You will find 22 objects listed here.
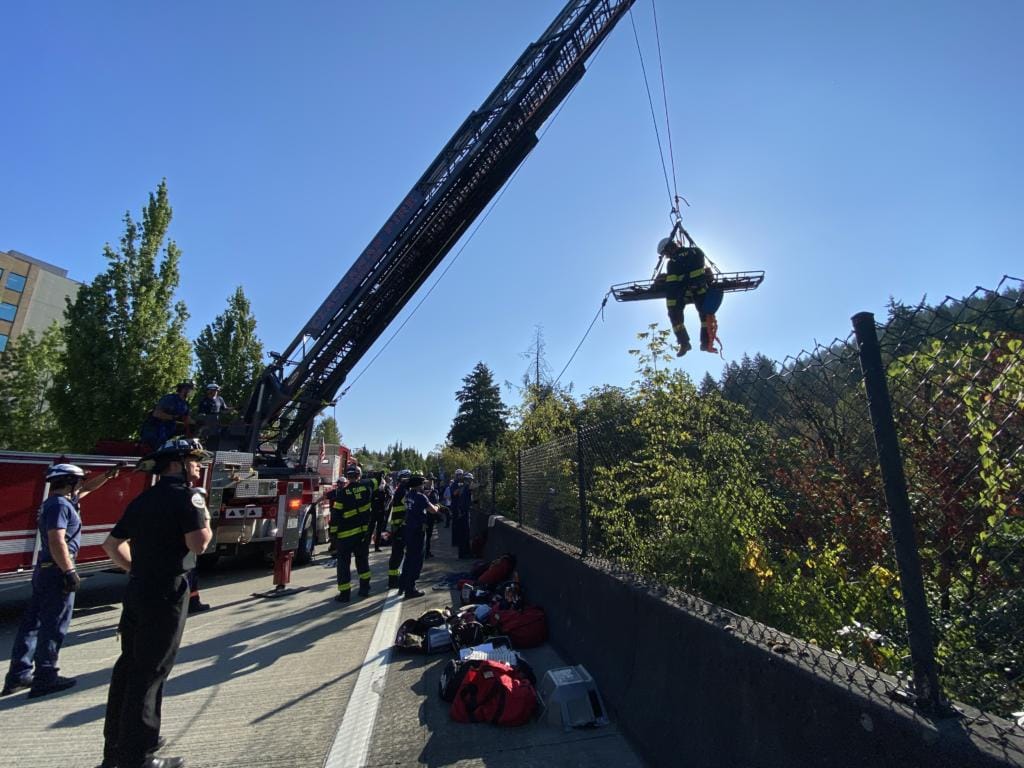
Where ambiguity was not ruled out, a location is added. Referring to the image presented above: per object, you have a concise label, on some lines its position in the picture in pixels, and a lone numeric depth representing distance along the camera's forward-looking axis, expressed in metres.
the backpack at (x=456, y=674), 4.10
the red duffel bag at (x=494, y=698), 3.74
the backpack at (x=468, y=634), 5.26
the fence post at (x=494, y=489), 12.59
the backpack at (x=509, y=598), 6.17
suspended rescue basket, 7.54
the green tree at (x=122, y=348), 13.56
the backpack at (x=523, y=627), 5.35
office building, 52.78
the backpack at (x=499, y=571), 7.34
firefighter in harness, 7.39
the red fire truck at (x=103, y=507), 6.04
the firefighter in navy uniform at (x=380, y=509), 11.46
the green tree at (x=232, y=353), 22.44
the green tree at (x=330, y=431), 53.28
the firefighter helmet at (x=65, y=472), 4.93
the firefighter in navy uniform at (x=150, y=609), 3.15
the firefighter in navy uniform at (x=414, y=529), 7.72
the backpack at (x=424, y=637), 5.34
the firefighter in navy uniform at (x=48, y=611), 4.52
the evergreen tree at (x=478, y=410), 49.81
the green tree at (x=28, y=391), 19.56
